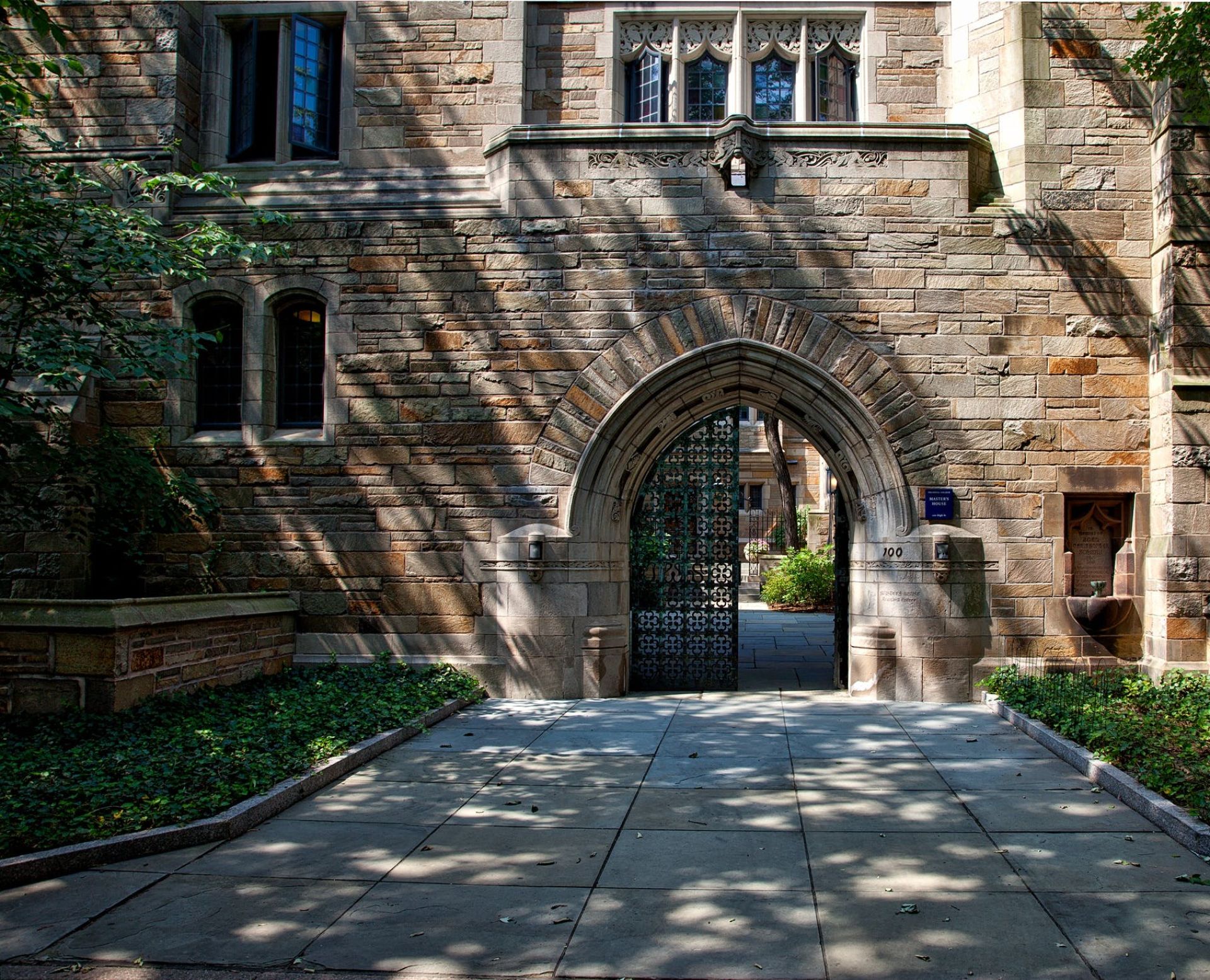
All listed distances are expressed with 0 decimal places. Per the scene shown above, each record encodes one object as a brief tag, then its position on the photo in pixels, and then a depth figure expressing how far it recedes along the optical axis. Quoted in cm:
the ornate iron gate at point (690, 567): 959
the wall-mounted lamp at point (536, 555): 849
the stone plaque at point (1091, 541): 859
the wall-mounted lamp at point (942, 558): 828
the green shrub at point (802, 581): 1903
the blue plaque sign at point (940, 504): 843
